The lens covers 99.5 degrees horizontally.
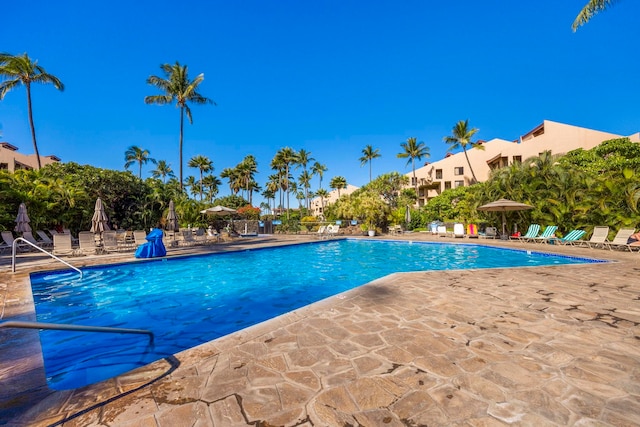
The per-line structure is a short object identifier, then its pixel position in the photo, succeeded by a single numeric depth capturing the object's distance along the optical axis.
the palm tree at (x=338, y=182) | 58.09
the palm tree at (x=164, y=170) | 57.50
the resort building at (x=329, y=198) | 70.69
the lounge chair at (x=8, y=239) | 12.97
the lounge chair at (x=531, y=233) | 14.77
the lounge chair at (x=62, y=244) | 11.00
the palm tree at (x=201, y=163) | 49.56
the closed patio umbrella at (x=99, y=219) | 11.86
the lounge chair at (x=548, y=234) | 14.06
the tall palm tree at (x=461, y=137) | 34.62
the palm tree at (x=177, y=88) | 23.73
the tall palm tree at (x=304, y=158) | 52.22
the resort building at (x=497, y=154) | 30.00
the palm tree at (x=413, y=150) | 41.84
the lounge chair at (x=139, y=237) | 13.23
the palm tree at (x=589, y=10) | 11.52
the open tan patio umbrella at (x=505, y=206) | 15.02
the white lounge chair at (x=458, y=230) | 18.23
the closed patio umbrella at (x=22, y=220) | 12.18
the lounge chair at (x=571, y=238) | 12.98
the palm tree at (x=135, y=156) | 43.72
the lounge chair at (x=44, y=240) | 14.11
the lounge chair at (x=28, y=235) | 12.37
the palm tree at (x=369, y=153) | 53.43
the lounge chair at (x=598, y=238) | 11.95
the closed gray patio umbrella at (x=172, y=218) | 15.80
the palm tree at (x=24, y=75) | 19.30
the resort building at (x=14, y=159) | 30.44
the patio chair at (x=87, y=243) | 11.78
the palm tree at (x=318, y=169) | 62.91
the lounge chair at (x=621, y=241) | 11.27
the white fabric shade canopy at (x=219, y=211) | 18.59
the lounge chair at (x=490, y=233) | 17.14
